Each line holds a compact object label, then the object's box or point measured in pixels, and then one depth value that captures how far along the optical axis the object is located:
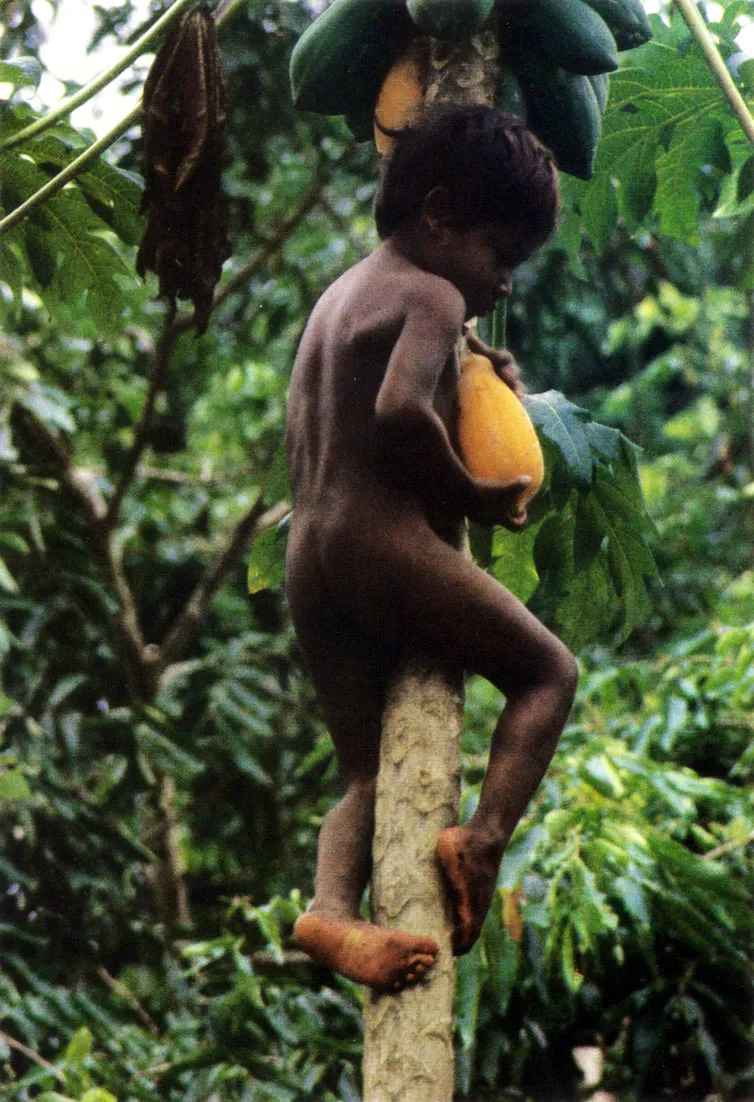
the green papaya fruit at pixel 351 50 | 4.66
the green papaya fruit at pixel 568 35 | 4.55
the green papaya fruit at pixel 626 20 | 5.13
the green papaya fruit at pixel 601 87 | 5.03
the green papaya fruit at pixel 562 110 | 4.72
